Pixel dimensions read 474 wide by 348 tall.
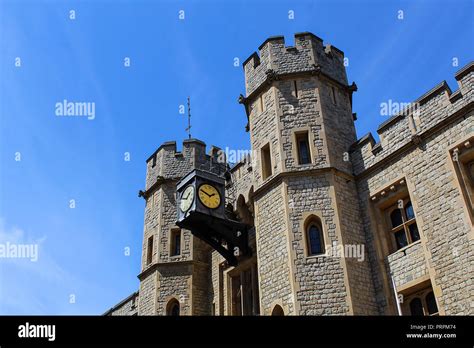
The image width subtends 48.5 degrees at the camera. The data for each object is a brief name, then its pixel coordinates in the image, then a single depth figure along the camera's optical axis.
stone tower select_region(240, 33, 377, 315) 12.43
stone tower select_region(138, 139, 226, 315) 17.66
